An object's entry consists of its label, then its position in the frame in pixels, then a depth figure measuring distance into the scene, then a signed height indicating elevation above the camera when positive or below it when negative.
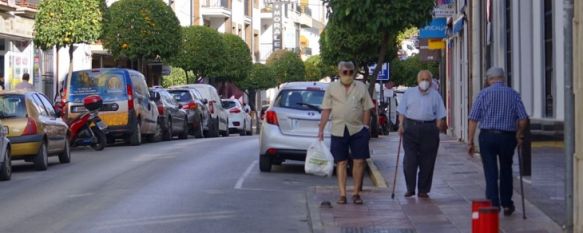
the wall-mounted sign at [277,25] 79.44 +6.22
